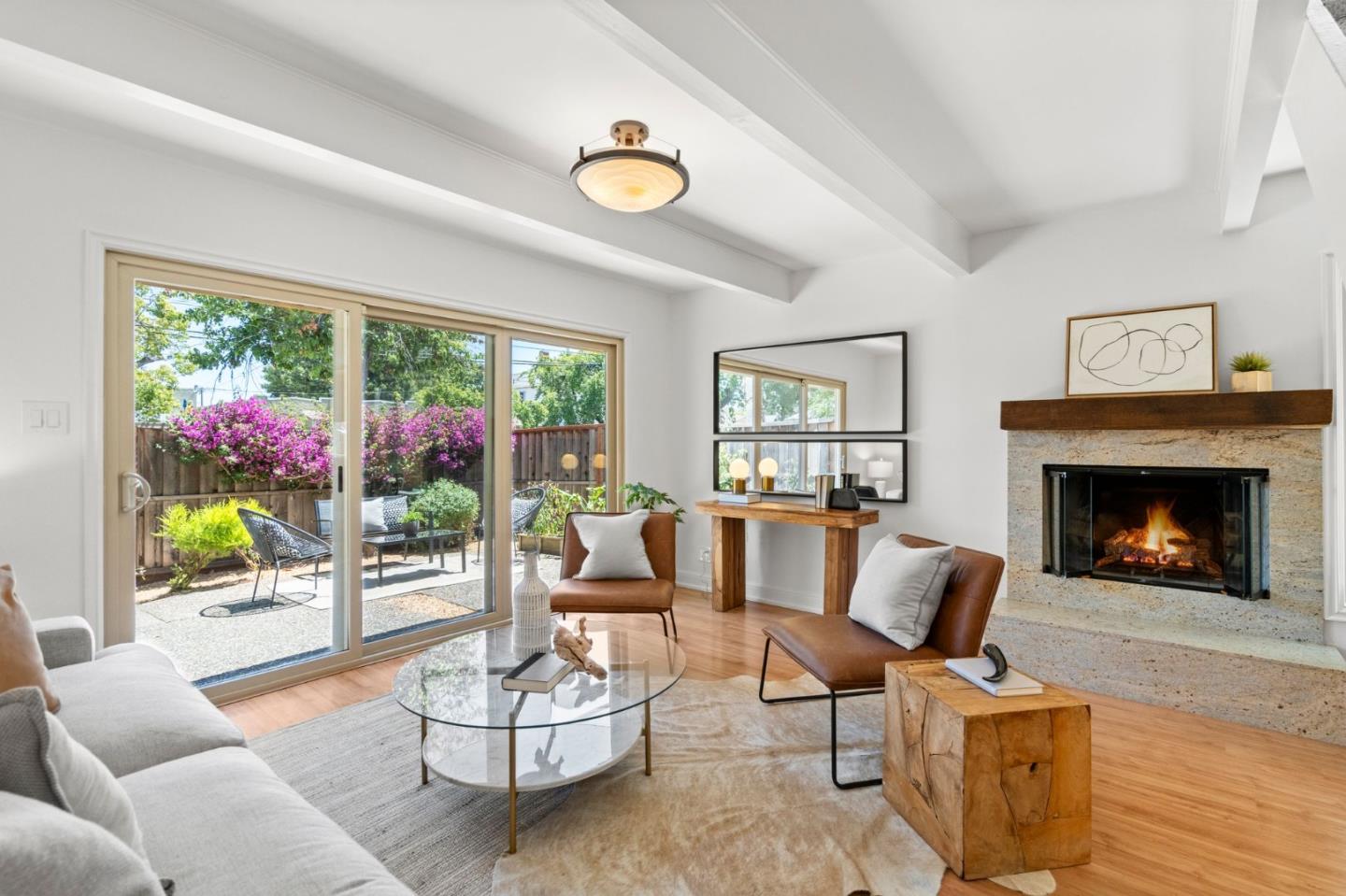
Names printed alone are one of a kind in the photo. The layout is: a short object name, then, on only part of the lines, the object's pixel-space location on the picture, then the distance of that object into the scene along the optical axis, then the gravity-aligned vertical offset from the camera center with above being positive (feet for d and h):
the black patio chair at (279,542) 10.36 -1.51
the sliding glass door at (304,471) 9.23 -0.34
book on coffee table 6.82 -2.47
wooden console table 13.17 -2.07
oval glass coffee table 6.49 -2.66
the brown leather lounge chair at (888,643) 7.64 -2.46
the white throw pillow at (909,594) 8.11 -1.87
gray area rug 6.10 -3.88
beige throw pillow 5.51 -1.79
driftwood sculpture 7.51 -2.38
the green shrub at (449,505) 12.43 -1.08
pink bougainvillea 9.87 +0.15
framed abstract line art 10.36 +1.63
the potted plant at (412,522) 12.06 -1.35
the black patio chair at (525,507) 13.94 -1.27
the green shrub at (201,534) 9.55 -1.29
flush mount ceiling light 7.28 +3.22
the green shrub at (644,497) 15.42 -1.13
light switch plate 7.95 +0.42
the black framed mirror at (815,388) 13.89 +1.46
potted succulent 9.66 +1.15
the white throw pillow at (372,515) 11.41 -1.16
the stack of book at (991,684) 6.21 -2.30
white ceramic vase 7.97 -2.08
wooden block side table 5.83 -3.09
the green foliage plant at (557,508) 14.65 -1.37
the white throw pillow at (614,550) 12.08 -1.90
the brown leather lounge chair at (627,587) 11.07 -2.47
